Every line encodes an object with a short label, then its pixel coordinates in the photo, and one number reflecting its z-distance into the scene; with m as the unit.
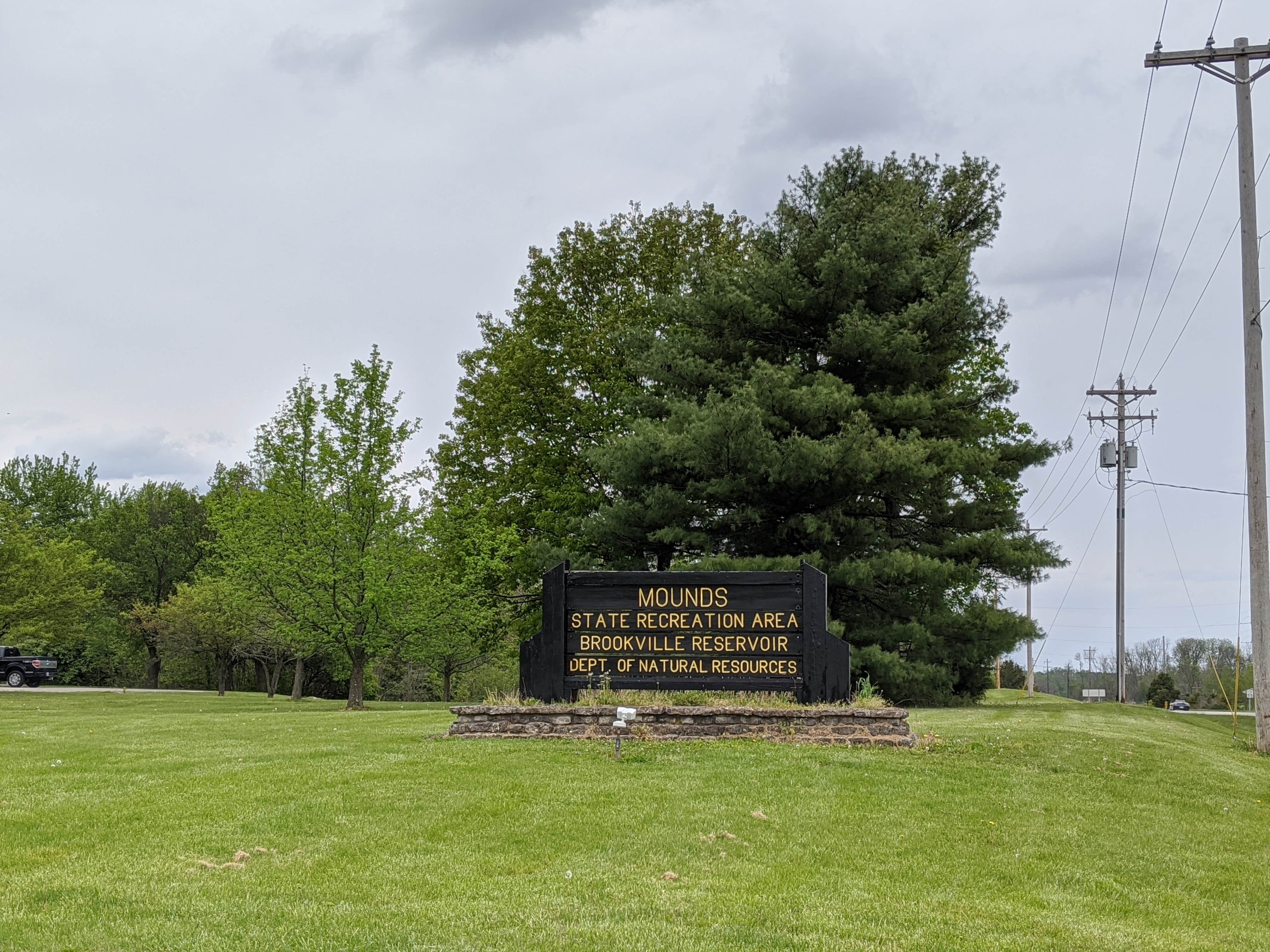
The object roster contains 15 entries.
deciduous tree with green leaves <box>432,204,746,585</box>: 30.36
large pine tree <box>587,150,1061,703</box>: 21.80
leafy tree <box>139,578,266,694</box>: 43.78
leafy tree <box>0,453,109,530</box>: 61.00
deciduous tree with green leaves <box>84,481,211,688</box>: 58.62
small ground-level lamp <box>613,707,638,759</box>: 10.68
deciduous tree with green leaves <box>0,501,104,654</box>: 40.47
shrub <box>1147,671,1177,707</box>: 50.66
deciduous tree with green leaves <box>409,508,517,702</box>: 26.98
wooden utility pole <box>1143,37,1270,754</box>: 15.74
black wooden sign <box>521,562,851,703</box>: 12.98
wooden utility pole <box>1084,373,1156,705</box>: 38.53
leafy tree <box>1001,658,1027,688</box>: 64.19
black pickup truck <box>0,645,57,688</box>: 43.09
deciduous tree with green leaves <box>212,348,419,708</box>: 25.83
